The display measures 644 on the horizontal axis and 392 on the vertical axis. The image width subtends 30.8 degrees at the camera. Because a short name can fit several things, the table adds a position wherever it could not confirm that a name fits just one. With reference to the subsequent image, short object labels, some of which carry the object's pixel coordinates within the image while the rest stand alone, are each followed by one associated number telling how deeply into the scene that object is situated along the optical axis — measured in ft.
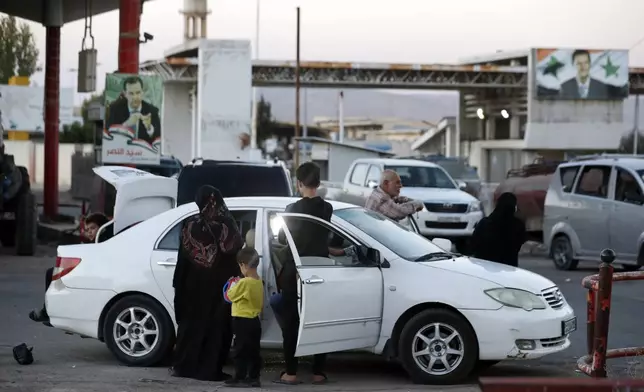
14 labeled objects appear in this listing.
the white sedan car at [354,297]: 30.25
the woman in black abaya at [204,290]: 30.86
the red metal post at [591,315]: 28.30
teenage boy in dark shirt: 30.22
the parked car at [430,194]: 77.20
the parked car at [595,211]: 61.16
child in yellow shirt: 29.86
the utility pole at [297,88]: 189.86
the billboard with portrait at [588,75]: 270.05
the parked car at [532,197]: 80.23
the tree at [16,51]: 215.72
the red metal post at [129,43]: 71.72
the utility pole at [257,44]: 291.89
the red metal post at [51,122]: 92.84
